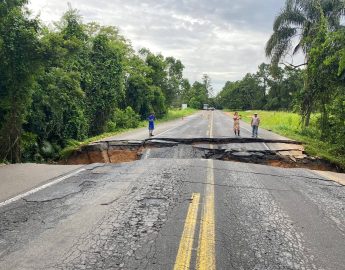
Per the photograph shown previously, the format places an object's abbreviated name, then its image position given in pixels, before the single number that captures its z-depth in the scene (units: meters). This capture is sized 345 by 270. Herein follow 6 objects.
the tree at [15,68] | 10.63
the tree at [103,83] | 24.84
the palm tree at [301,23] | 24.38
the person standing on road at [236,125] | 18.79
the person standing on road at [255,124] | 18.00
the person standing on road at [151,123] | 18.36
